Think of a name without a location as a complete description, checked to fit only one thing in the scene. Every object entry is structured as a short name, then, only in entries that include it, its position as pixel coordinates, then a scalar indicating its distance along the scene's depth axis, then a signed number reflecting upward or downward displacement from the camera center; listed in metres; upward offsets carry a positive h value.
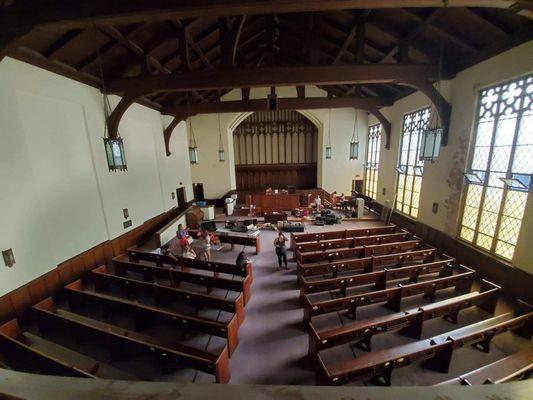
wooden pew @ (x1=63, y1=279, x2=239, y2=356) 3.37 -2.47
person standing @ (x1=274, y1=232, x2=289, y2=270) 5.91 -2.39
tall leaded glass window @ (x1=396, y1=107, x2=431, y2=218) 7.76 -0.48
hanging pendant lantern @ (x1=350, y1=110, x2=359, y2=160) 8.24 +0.08
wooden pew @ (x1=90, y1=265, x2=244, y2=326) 3.95 -2.48
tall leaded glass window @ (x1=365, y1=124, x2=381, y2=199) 11.15 -0.41
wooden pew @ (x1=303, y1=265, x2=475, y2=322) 3.79 -2.50
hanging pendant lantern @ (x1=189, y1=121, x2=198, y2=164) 8.95 +0.12
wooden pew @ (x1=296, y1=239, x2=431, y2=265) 5.57 -2.44
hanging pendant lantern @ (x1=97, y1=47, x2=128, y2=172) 4.26 +0.12
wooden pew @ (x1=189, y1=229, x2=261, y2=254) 7.03 -2.59
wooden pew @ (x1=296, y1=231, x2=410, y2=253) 6.27 -2.45
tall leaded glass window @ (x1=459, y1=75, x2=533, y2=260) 4.49 -0.40
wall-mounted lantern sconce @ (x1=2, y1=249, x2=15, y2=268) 3.94 -1.59
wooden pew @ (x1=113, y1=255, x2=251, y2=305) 4.50 -2.48
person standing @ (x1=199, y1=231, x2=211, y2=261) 6.28 -2.45
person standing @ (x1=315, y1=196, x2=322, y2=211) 11.28 -2.42
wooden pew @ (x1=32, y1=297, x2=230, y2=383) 2.77 -2.50
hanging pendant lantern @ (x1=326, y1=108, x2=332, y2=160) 12.38 +0.90
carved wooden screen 13.91 +0.24
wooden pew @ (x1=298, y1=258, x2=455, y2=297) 4.37 -2.48
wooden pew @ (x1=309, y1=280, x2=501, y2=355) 3.14 -2.49
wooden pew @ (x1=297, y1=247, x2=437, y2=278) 5.06 -2.49
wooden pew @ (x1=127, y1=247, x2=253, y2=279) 5.06 -2.47
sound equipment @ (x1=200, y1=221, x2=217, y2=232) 8.64 -2.57
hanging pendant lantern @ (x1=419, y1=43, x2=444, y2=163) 4.34 +0.12
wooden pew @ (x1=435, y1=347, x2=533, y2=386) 2.50 -2.50
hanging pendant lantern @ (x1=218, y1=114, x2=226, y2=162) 12.71 +0.72
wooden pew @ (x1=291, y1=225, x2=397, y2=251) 6.92 -2.45
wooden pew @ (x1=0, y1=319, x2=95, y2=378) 2.74 -2.53
